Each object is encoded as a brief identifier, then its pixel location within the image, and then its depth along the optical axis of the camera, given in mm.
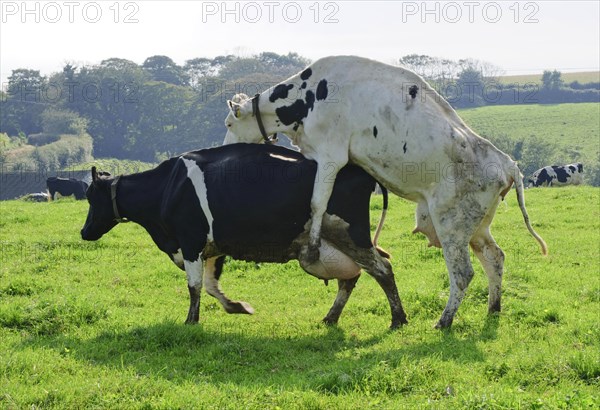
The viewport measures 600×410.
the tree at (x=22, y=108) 116875
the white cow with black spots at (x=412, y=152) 9422
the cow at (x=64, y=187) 39438
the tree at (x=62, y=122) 108062
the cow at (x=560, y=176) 36875
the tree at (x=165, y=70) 137375
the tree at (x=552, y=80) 120500
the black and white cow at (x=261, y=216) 9688
